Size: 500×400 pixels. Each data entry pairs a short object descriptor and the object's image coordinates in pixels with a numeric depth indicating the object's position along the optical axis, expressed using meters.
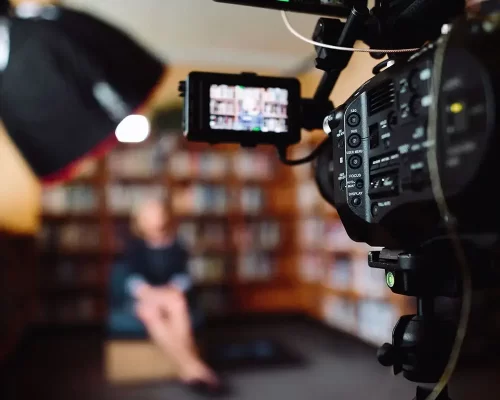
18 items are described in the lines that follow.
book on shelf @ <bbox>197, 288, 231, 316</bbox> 3.90
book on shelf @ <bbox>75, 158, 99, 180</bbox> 3.71
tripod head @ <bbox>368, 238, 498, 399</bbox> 0.56
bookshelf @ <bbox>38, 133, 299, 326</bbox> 3.70
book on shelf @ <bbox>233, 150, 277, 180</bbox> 4.08
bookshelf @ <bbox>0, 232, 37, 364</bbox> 2.72
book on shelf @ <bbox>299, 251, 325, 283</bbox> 3.79
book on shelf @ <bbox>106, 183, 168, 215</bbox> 3.81
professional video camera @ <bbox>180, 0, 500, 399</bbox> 0.43
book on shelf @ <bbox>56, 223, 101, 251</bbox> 3.71
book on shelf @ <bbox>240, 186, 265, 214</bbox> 4.11
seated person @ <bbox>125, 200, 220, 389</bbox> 2.47
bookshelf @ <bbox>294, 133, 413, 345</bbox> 2.87
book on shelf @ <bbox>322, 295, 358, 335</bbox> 3.24
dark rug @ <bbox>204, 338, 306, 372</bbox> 2.63
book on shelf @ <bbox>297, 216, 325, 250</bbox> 3.76
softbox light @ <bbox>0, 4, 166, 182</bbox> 1.34
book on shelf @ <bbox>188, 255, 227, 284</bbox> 3.95
